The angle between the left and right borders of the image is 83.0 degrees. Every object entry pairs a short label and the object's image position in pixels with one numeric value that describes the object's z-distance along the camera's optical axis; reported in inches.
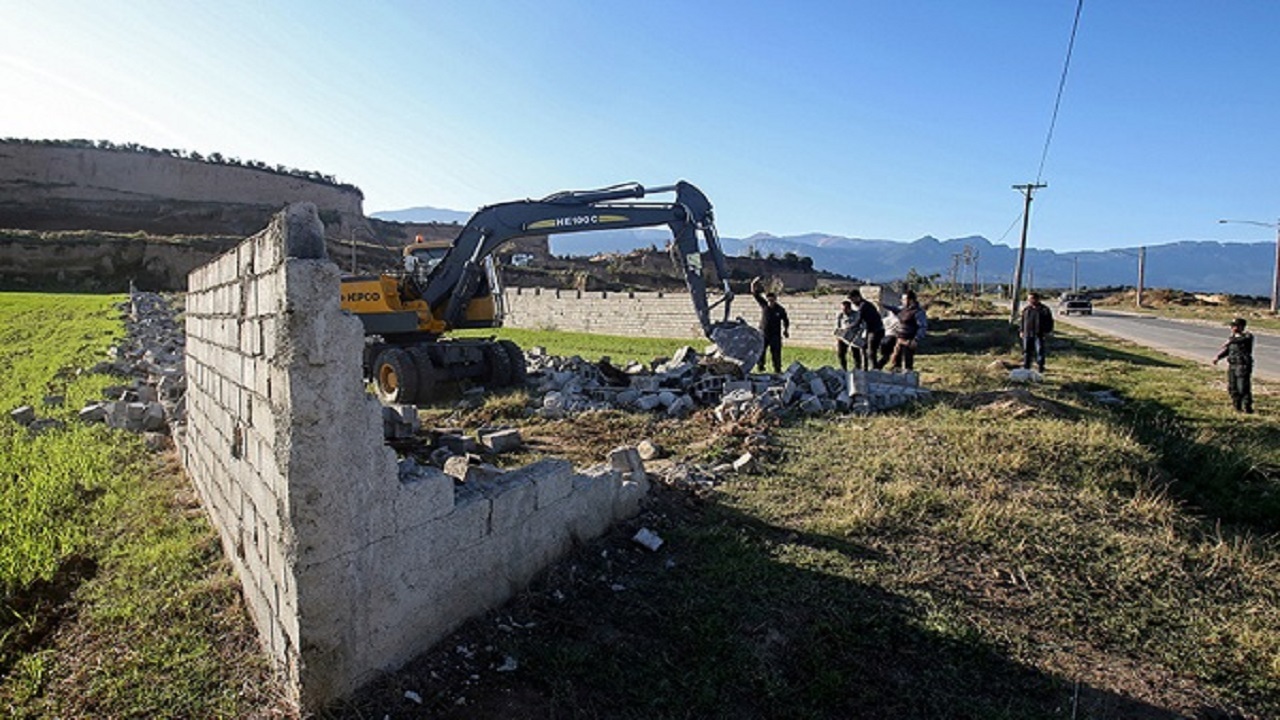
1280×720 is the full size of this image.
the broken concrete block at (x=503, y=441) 289.0
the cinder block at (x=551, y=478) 168.6
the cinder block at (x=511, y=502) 153.6
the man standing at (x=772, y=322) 485.7
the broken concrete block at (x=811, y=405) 352.5
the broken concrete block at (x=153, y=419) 293.9
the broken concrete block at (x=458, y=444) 277.5
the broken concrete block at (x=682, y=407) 368.5
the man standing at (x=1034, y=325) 479.5
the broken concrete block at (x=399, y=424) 290.8
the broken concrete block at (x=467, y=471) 176.9
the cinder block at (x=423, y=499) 129.0
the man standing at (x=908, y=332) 458.3
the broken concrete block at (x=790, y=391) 358.1
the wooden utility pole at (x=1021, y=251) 1094.1
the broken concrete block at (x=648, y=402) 378.9
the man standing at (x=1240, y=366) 376.5
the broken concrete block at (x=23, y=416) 287.1
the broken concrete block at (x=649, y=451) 285.9
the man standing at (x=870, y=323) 465.7
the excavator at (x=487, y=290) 429.7
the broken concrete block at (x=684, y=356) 460.4
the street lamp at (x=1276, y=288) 1441.9
